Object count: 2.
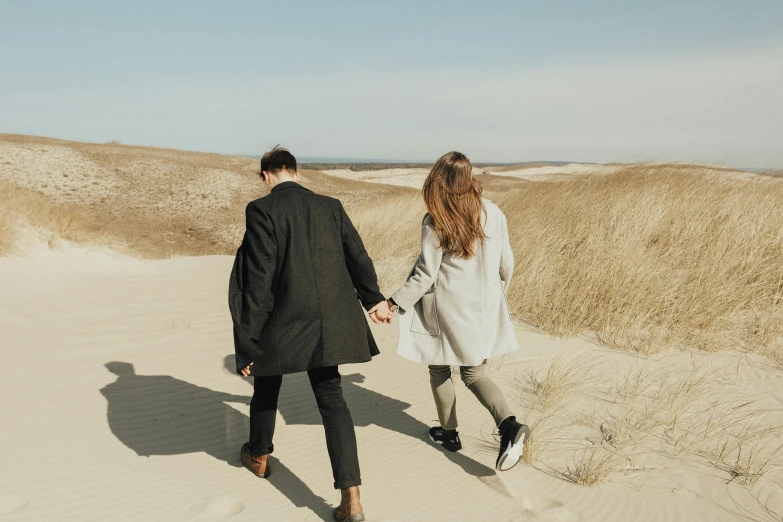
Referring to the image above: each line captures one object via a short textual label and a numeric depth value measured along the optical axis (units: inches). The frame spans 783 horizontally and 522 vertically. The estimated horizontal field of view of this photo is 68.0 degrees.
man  113.8
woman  130.0
